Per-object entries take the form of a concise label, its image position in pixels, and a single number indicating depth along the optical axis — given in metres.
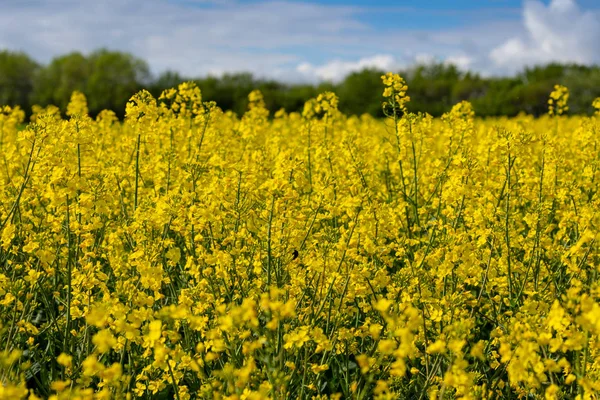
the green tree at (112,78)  33.09
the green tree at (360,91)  33.03
